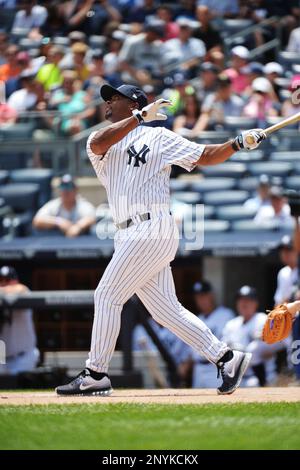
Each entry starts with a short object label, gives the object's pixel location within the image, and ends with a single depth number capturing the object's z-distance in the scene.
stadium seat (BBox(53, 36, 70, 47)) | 13.89
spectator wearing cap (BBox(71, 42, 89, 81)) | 13.09
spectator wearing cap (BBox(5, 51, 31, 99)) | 13.02
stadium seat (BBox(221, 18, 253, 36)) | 13.61
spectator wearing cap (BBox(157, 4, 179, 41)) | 13.49
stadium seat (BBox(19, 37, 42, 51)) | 14.06
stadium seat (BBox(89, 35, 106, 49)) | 13.88
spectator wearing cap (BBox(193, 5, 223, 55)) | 13.14
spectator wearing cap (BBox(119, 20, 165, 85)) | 13.02
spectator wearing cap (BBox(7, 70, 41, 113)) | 12.60
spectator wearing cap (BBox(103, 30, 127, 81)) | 12.78
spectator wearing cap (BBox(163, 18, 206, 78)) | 13.01
